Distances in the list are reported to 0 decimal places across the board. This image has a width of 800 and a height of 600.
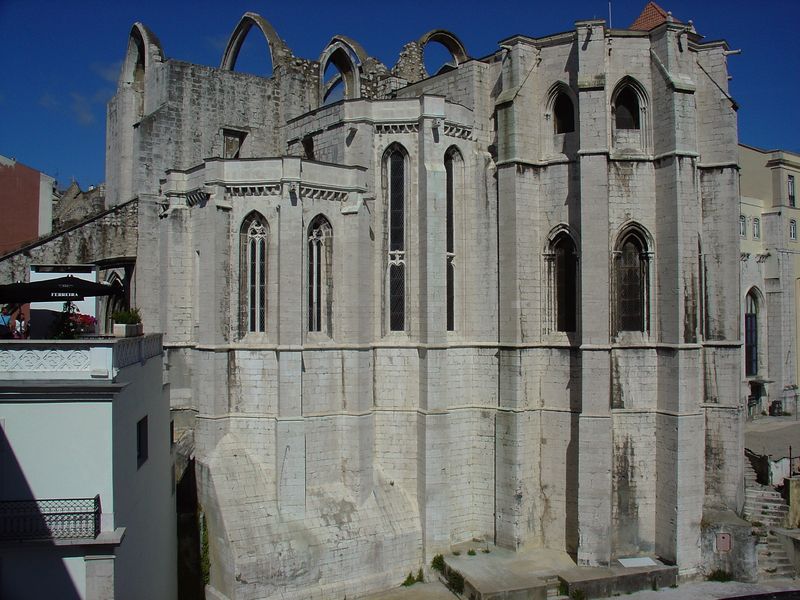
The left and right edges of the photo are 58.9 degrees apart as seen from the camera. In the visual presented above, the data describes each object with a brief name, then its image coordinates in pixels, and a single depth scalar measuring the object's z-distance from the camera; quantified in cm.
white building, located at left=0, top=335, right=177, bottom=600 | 1084
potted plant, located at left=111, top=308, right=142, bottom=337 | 1603
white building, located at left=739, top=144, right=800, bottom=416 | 3741
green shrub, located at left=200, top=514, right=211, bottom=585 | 1695
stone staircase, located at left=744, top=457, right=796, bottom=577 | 1888
